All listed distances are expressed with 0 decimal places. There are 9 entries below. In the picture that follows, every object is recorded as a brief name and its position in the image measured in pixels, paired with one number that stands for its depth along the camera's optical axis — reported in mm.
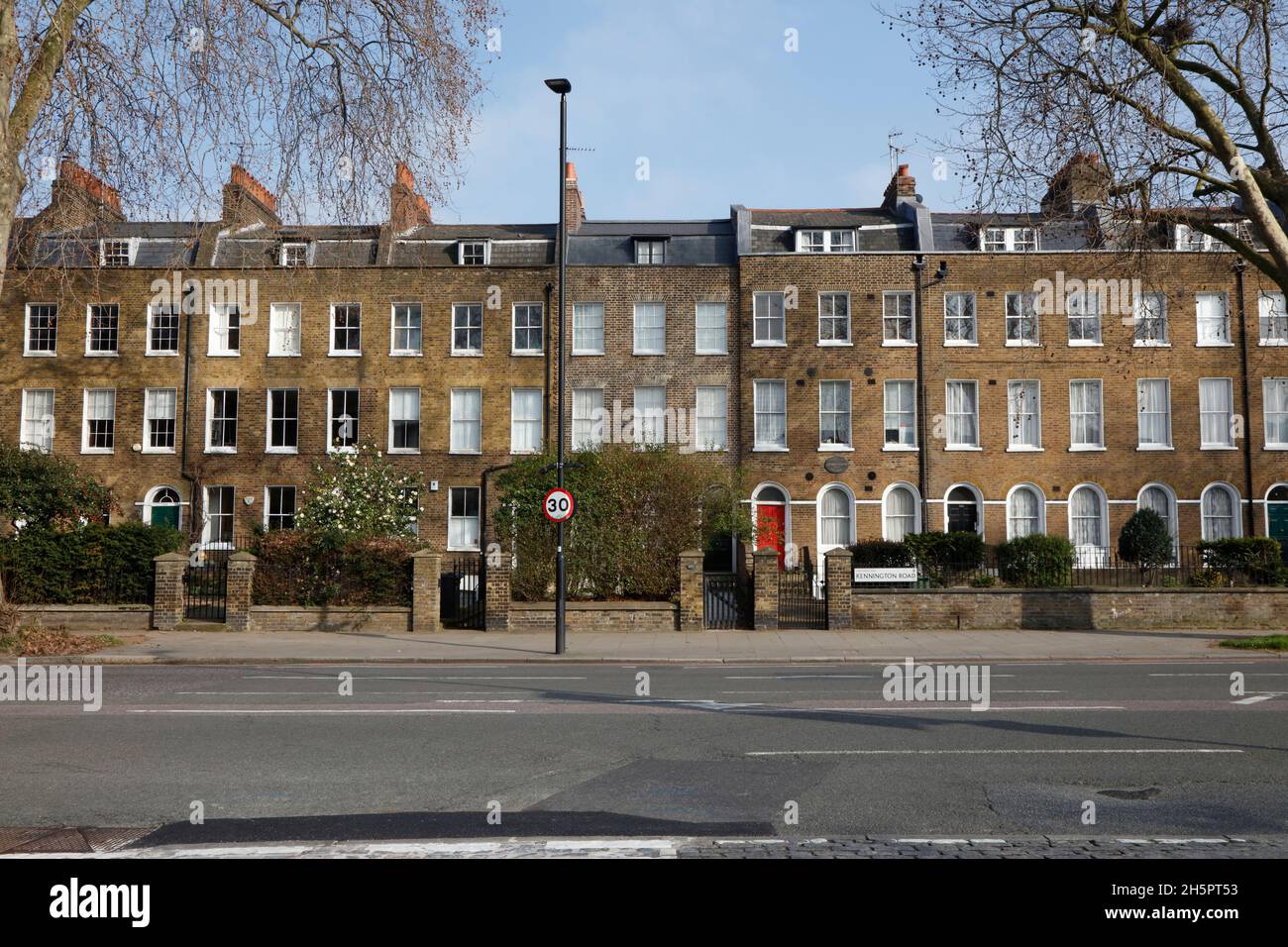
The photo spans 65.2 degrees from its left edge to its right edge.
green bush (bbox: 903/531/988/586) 26562
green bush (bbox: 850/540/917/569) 25484
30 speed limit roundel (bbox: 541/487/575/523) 18266
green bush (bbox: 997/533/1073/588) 23125
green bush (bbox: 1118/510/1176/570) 30484
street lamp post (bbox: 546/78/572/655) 18141
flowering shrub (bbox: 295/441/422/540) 29656
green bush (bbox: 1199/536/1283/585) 22844
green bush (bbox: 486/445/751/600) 22531
